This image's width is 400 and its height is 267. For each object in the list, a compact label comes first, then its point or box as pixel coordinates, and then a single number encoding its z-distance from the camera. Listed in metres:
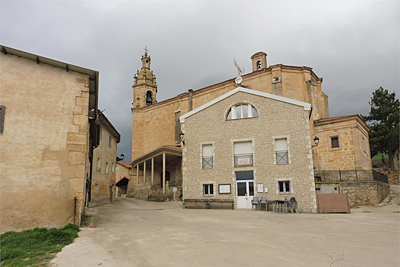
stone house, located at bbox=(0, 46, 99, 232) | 7.74
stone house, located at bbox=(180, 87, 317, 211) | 15.04
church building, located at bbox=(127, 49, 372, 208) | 16.95
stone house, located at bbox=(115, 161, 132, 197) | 35.19
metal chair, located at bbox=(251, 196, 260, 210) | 14.73
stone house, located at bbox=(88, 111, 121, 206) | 17.50
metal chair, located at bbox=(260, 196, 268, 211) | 14.56
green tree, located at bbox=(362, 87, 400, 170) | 28.84
